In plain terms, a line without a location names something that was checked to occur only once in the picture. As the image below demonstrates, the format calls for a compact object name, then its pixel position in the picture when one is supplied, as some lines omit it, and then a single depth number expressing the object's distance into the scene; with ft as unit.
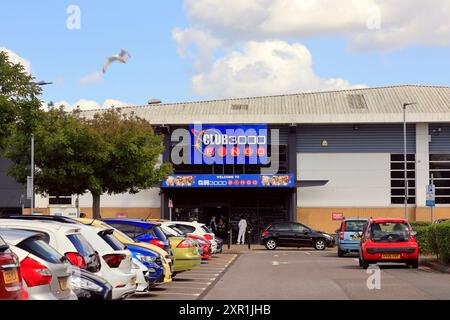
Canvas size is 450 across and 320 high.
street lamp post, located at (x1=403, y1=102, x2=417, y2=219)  159.94
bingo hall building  174.60
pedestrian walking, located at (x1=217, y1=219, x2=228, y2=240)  176.45
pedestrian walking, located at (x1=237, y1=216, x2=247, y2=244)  164.73
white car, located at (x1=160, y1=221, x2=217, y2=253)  105.89
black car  145.18
